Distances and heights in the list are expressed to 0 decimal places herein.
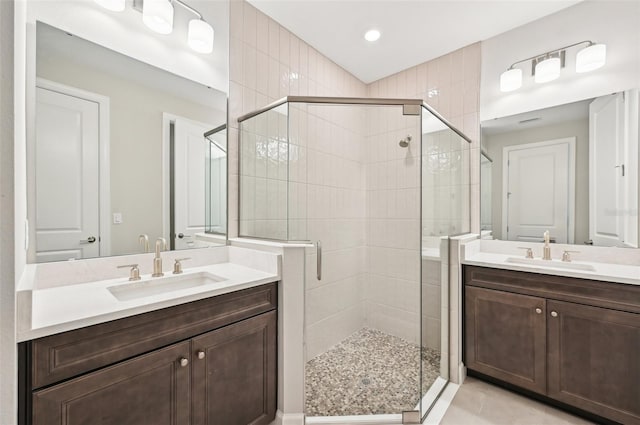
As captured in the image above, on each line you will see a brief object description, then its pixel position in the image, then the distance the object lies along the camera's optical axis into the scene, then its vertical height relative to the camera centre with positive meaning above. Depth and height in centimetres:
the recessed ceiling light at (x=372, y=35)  235 +150
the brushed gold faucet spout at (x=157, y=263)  154 -29
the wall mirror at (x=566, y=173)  187 +29
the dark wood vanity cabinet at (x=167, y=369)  89 -62
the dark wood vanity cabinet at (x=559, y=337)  152 -77
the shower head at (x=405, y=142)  182 +45
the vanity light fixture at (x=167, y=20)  151 +112
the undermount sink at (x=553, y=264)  188 -36
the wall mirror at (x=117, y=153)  130 +31
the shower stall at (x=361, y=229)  181 -12
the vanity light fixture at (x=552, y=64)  194 +110
